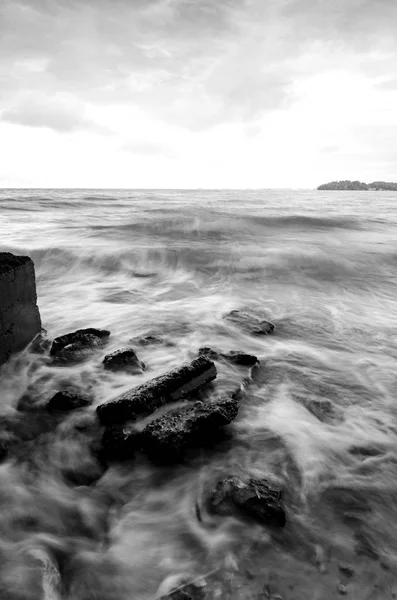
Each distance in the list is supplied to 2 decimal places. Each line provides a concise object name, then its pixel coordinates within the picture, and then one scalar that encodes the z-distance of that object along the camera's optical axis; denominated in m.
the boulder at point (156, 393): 2.80
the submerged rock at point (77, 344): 3.90
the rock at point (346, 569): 1.83
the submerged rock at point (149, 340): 4.43
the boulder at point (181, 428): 2.48
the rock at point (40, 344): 4.07
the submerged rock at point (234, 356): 3.90
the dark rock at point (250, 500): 2.06
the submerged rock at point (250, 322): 4.95
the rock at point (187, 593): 1.69
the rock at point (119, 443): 2.53
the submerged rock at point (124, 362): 3.63
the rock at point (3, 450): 2.53
